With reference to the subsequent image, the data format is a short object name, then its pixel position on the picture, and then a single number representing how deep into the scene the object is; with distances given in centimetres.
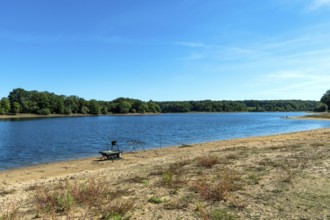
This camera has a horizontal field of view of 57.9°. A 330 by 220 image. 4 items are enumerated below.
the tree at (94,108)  18338
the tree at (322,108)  17262
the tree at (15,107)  14750
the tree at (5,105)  14379
